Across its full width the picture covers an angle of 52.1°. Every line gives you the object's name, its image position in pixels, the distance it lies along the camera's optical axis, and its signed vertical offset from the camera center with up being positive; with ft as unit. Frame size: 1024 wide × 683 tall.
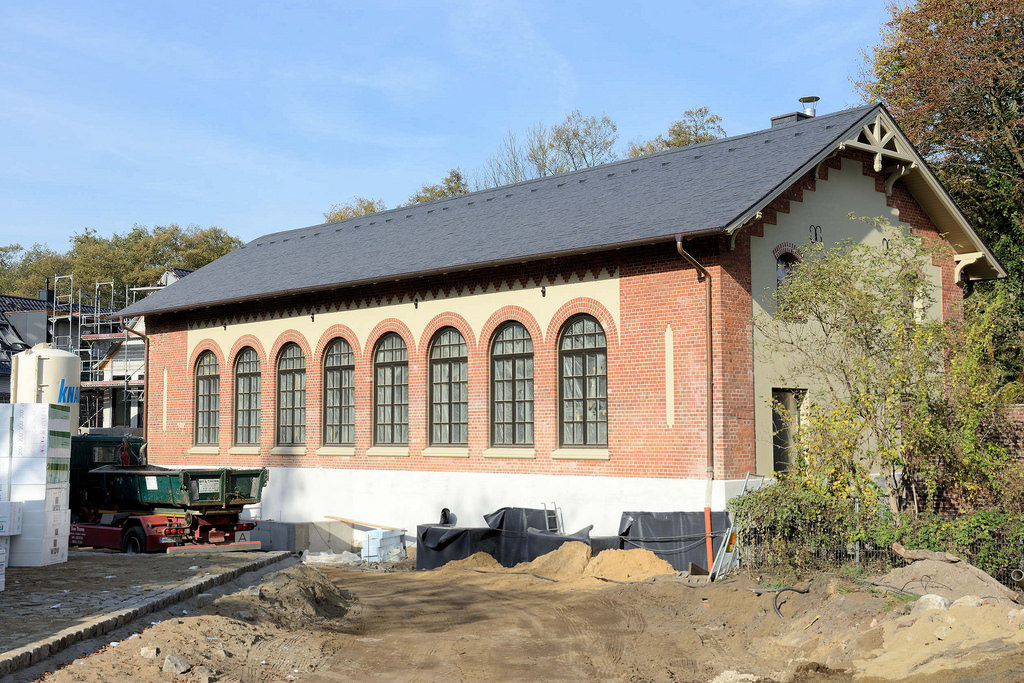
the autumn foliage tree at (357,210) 189.88 +39.32
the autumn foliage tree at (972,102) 99.35 +32.30
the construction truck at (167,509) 66.08 -5.27
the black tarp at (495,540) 63.41 -7.11
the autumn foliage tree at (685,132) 159.74 +44.47
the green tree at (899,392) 48.96 +1.41
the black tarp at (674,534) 54.90 -5.93
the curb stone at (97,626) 29.30 -6.59
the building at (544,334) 59.67 +6.26
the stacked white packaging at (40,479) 48.85 -2.34
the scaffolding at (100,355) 191.01 +13.79
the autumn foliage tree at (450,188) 171.63 +39.01
